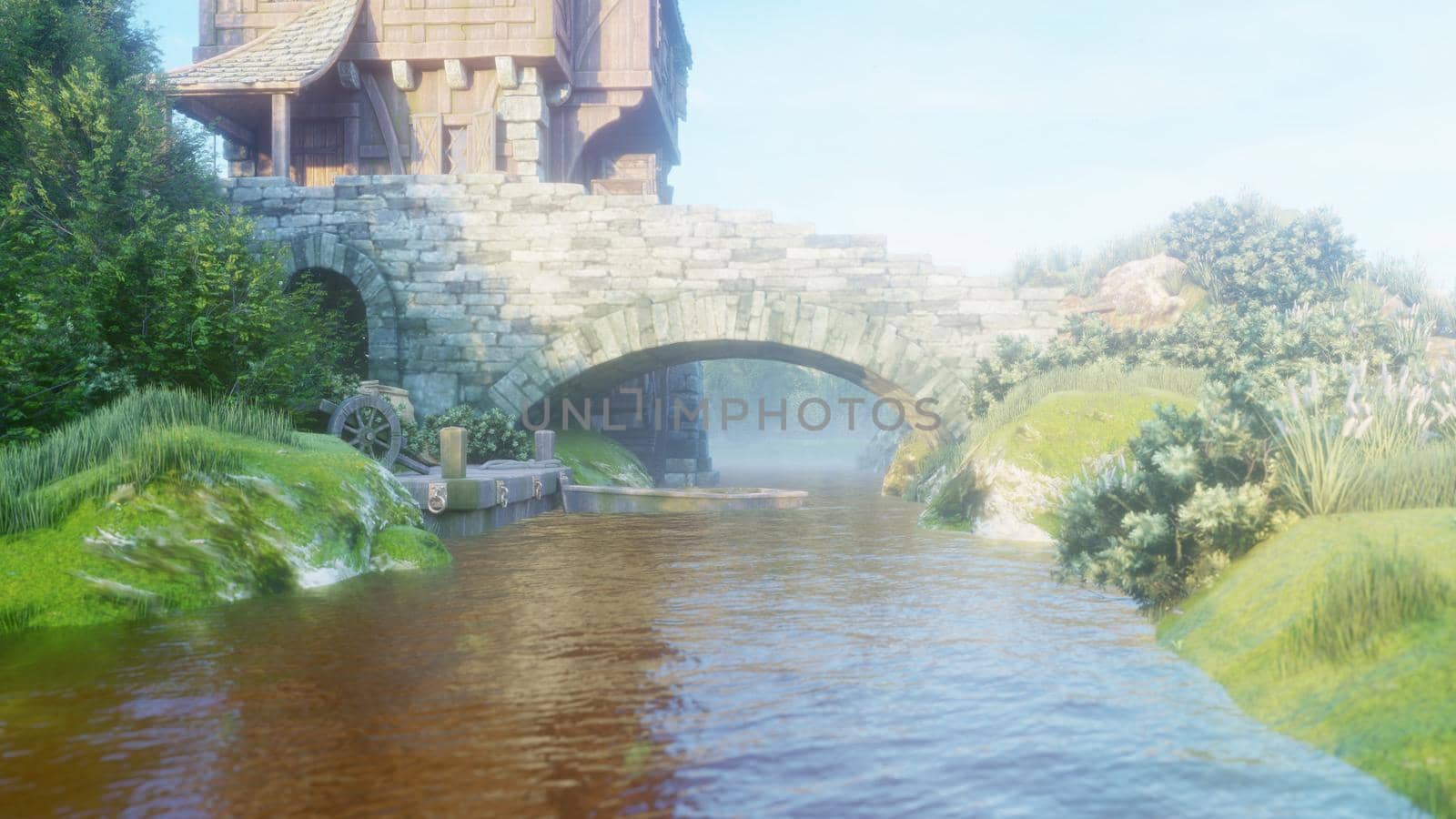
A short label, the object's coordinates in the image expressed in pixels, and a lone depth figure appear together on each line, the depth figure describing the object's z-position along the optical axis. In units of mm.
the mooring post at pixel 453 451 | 12242
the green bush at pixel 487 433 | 16984
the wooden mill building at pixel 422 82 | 20047
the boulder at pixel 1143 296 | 20828
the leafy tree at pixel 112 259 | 10273
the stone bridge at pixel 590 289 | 16828
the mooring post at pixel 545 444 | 16891
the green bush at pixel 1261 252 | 20484
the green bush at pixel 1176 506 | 6406
